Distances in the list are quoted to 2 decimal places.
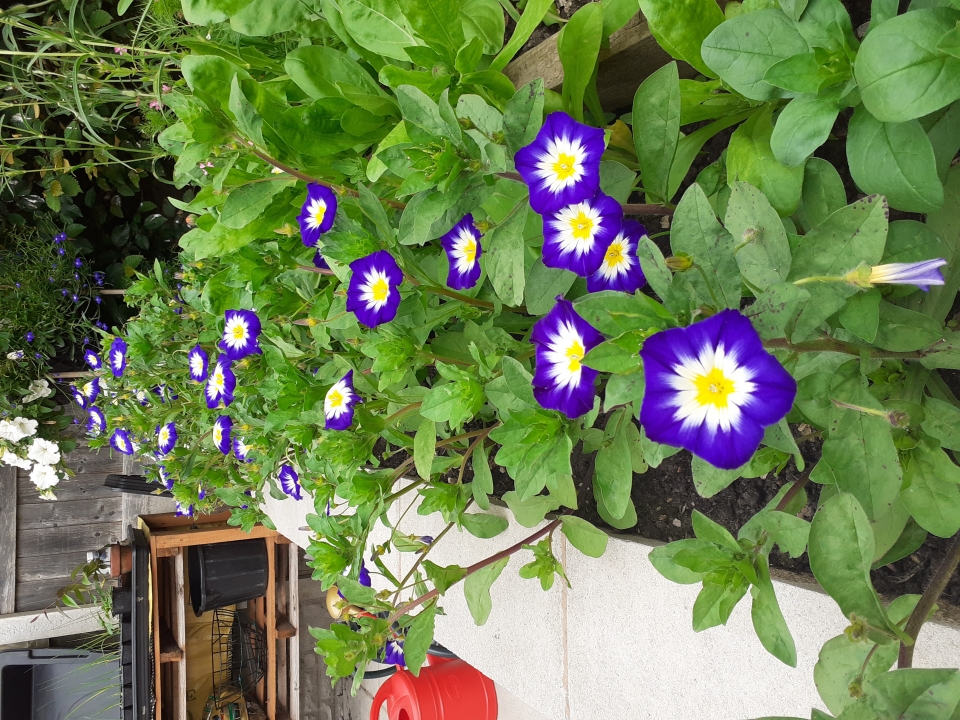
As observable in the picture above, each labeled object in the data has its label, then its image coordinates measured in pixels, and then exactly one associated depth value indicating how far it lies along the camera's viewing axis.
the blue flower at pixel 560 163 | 0.30
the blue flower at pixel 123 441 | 0.87
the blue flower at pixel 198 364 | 0.71
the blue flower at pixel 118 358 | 0.85
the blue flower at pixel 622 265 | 0.33
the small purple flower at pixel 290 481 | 0.69
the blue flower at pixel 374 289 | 0.39
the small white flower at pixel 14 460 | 1.17
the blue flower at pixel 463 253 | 0.39
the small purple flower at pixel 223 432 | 0.64
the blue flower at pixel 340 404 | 0.44
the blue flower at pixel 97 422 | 0.95
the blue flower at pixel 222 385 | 0.64
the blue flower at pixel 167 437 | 0.74
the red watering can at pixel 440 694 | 0.73
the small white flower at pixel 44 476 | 1.17
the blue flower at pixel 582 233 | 0.32
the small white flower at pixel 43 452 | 1.16
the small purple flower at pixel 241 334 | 0.56
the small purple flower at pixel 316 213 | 0.40
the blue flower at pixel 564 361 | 0.30
